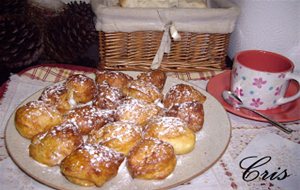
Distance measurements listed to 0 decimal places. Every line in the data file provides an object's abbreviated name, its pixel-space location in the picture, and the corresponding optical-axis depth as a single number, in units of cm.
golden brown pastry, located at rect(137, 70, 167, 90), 83
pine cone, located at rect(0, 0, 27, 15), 111
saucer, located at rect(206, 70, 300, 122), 82
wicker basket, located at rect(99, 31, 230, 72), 103
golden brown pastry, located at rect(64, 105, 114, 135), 68
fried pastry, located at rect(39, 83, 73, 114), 75
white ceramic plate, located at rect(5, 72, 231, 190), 57
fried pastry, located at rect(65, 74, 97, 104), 78
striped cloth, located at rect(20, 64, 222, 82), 101
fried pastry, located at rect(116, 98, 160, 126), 70
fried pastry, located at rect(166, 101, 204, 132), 70
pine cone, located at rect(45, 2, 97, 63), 108
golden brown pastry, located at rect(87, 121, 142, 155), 63
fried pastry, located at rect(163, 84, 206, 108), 77
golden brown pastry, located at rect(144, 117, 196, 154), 64
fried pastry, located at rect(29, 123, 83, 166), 60
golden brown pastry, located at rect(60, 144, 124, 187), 55
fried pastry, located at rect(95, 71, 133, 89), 83
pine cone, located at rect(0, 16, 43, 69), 103
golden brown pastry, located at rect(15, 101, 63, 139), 66
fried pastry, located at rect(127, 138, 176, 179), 57
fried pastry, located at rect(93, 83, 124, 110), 75
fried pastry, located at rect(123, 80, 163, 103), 77
